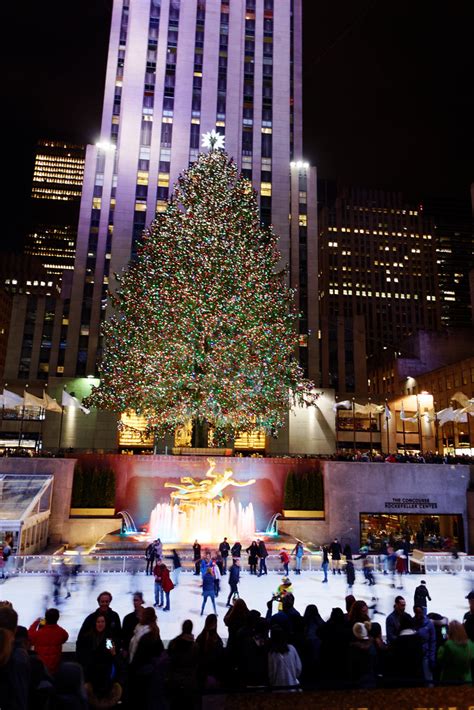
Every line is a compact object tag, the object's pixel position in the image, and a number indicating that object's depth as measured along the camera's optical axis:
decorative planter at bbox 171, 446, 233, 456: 30.80
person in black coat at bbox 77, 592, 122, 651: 7.52
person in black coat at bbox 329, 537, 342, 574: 20.00
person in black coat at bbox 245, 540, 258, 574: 19.77
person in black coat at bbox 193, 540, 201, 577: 19.48
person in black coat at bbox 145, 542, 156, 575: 18.92
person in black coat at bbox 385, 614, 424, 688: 7.33
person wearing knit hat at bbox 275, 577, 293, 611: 11.57
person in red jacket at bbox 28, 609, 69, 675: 7.10
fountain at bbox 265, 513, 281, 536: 27.85
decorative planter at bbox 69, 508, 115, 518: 26.41
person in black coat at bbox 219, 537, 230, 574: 18.91
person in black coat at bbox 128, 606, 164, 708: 6.35
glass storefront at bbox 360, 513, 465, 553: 26.72
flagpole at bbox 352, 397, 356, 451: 63.34
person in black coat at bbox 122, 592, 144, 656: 8.07
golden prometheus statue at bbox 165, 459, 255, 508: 25.19
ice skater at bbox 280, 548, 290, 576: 19.39
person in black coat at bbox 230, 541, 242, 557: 19.23
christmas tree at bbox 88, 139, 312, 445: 29.91
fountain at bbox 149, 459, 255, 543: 24.84
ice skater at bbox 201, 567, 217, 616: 13.33
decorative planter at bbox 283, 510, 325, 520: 27.55
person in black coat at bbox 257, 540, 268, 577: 19.42
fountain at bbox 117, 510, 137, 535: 27.12
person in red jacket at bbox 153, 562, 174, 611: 13.89
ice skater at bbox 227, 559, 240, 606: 15.18
